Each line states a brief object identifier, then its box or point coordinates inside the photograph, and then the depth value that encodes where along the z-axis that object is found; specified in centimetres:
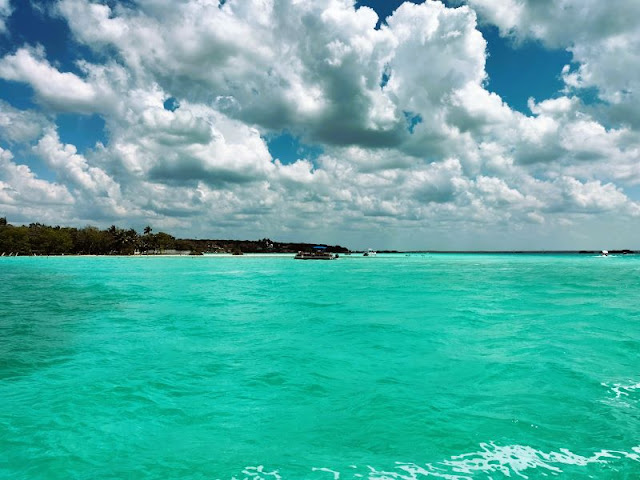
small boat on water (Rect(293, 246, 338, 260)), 16425
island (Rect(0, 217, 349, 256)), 14838
